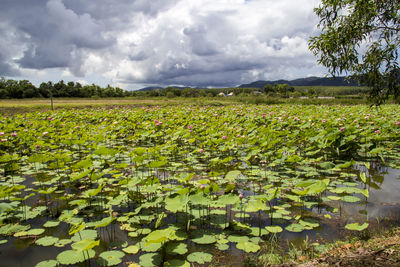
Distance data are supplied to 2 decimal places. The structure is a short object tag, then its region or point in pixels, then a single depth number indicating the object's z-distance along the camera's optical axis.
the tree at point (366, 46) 6.30
